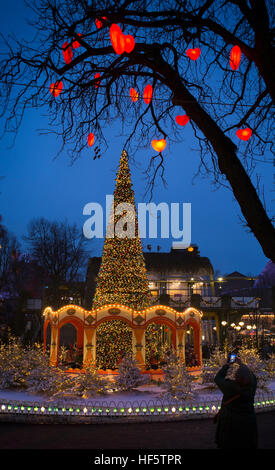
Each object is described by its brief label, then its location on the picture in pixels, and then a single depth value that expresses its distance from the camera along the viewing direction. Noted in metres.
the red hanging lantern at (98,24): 5.89
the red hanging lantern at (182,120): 6.92
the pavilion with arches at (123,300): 15.56
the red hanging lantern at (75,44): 6.21
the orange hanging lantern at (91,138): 6.79
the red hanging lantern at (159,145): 6.83
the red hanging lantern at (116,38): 5.30
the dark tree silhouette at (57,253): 31.52
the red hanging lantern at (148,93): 6.42
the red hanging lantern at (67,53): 6.04
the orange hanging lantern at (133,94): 6.80
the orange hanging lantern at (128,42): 5.40
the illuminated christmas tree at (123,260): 16.41
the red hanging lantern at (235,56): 5.70
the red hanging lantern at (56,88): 6.16
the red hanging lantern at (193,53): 6.30
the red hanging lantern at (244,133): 6.49
